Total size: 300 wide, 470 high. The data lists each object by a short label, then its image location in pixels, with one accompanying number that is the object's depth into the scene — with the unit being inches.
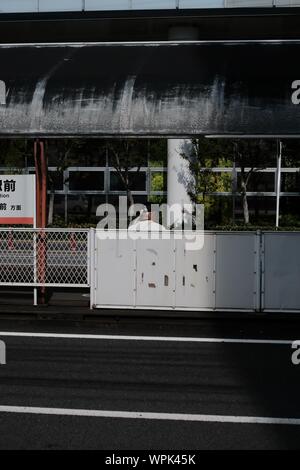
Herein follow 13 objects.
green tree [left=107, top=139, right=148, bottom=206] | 1075.9
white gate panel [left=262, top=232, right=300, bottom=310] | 359.9
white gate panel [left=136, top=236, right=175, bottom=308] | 369.7
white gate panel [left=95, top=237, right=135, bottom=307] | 372.5
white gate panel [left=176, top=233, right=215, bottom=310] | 366.6
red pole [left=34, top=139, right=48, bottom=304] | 413.1
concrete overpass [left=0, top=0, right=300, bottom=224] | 384.2
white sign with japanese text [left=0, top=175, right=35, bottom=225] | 392.2
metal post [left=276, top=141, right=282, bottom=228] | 966.5
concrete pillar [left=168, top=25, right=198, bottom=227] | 903.1
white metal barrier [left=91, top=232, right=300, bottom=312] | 362.3
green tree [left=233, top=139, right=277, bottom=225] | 980.6
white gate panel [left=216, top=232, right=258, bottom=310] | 362.6
